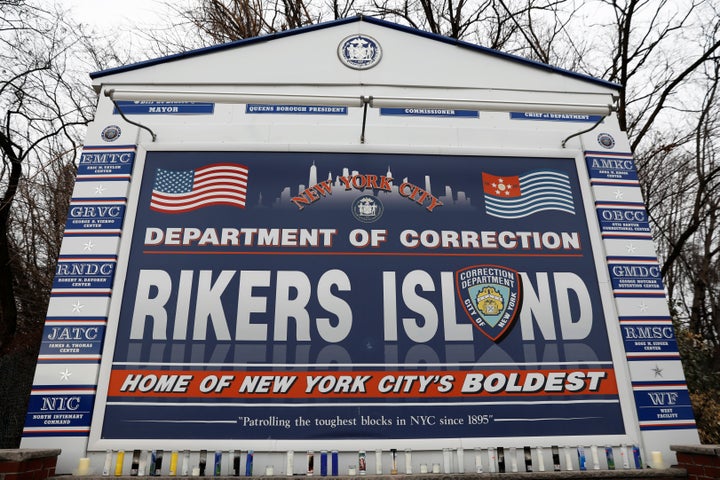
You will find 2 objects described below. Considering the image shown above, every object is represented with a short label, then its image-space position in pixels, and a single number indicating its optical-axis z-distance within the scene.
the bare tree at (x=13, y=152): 10.06
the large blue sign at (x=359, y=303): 4.66
